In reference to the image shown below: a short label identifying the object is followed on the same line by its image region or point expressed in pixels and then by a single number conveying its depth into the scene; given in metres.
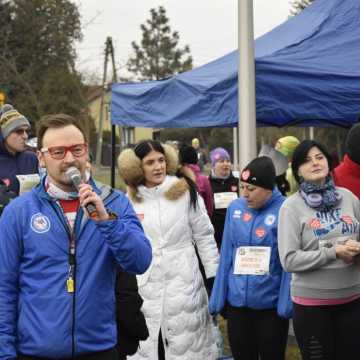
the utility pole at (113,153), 8.16
